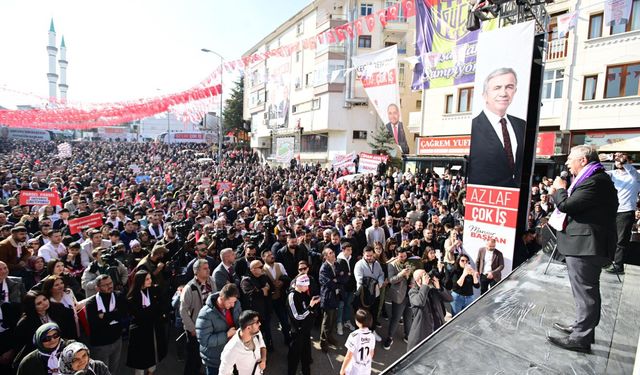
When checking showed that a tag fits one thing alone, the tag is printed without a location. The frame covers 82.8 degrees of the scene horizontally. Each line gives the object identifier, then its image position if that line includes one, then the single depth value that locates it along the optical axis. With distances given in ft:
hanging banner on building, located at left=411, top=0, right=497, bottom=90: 55.57
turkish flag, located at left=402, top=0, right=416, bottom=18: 39.34
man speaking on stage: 9.64
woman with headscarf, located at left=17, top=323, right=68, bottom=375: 11.21
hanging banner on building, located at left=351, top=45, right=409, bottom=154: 58.23
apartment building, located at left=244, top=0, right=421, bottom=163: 95.86
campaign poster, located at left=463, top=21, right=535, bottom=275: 20.54
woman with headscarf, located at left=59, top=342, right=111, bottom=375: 10.32
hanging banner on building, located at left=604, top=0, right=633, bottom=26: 33.11
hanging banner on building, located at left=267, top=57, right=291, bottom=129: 117.70
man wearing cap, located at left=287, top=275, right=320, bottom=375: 17.13
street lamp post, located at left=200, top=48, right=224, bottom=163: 68.57
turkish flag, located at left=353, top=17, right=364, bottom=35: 44.75
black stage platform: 8.79
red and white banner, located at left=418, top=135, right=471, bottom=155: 63.44
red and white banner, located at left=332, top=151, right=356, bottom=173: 62.62
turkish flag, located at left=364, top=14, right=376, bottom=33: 43.80
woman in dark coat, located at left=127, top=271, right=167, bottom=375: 15.30
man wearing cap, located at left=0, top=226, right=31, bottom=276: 19.31
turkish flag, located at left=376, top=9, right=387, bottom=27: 42.36
